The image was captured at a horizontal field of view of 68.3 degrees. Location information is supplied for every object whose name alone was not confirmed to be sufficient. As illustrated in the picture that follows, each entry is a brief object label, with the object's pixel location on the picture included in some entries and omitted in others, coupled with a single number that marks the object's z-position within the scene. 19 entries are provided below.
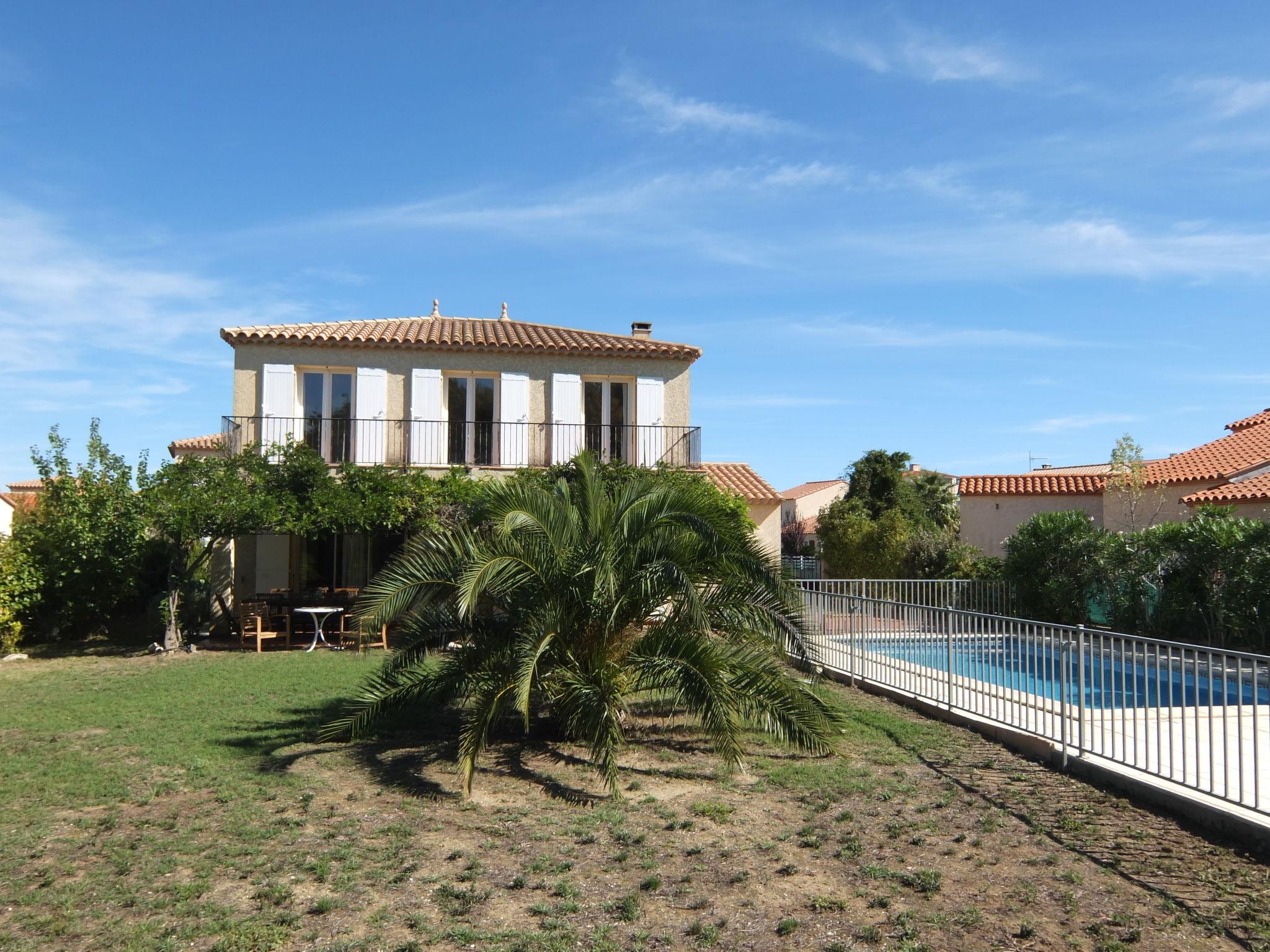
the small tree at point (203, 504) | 16.14
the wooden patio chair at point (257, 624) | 16.61
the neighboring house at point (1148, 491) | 19.94
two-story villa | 20.02
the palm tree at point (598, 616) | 7.88
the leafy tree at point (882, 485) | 38.72
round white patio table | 16.75
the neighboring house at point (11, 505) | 21.61
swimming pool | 7.25
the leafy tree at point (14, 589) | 17.11
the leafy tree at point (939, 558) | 22.89
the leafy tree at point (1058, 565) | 17.28
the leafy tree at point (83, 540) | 16.92
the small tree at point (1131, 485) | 22.20
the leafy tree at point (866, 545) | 27.80
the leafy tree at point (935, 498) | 39.19
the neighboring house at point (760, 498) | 22.83
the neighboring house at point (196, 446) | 24.45
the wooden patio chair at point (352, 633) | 16.95
